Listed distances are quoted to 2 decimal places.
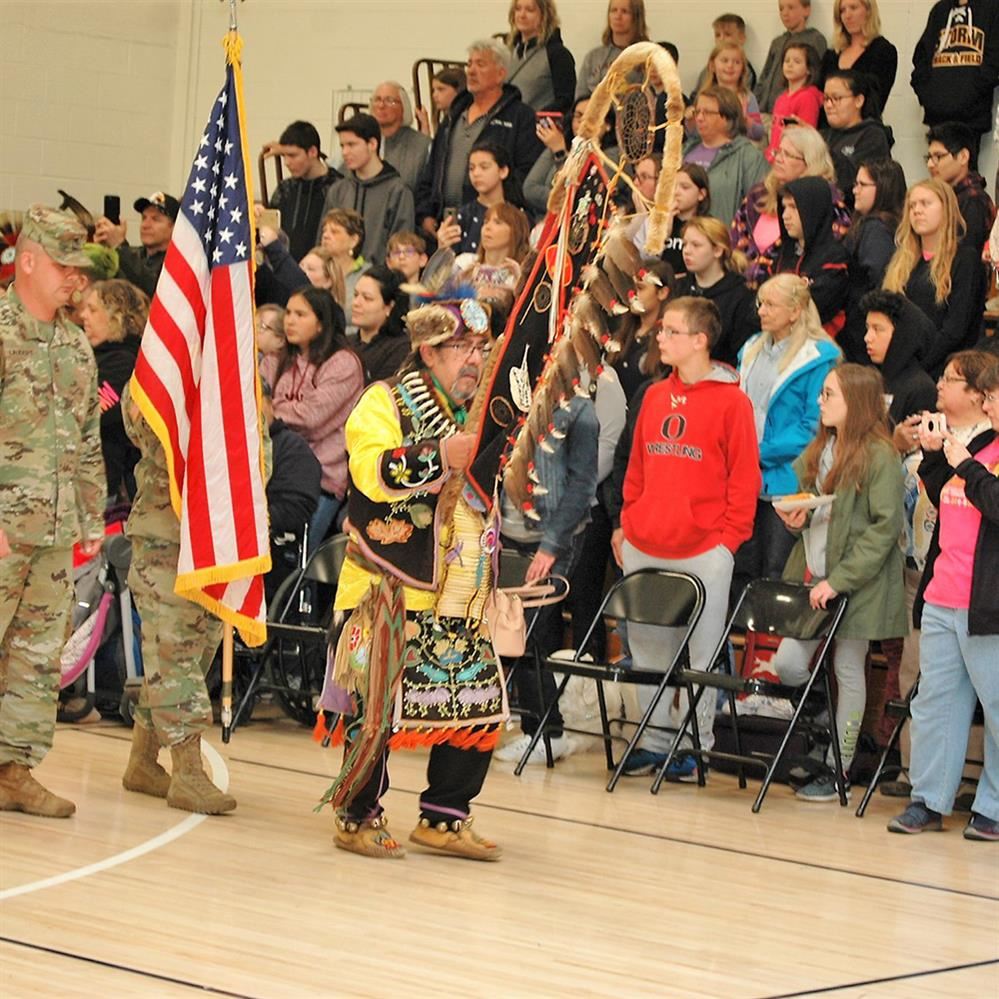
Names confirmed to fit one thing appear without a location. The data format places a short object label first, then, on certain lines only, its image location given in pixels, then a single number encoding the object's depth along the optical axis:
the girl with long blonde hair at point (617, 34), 19.48
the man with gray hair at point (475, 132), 18.92
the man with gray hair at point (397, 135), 20.35
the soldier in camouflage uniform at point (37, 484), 10.06
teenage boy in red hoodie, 12.71
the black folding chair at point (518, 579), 13.26
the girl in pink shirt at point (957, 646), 11.05
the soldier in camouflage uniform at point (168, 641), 10.62
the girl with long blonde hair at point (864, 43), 17.64
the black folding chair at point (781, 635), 12.11
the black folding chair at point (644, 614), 12.37
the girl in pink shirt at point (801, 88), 17.67
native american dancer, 9.39
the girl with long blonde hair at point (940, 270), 14.00
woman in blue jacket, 13.49
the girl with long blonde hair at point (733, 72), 18.33
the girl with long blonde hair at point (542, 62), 19.91
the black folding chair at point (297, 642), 14.05
